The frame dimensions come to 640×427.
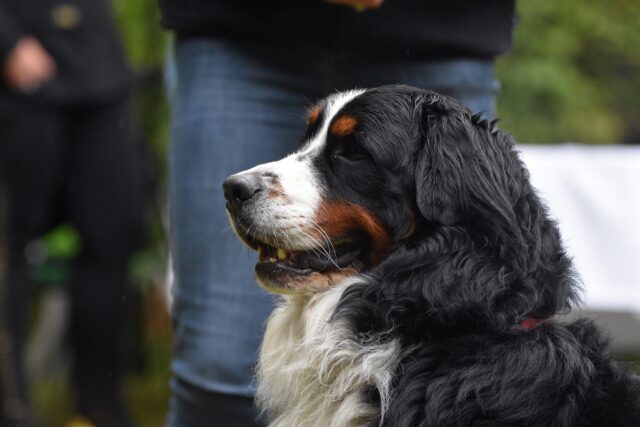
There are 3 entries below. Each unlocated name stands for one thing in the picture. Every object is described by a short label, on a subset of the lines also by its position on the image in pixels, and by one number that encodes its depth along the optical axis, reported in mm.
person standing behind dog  6246
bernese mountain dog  5102
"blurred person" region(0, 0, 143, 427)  10547
